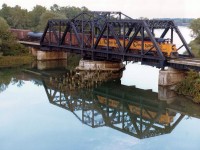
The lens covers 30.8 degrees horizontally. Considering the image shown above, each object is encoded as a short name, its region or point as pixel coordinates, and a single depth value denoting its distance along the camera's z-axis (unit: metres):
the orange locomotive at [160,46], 42.53
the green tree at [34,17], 111.09
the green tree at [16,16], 107.38
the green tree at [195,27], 83.00
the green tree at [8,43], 66.75
